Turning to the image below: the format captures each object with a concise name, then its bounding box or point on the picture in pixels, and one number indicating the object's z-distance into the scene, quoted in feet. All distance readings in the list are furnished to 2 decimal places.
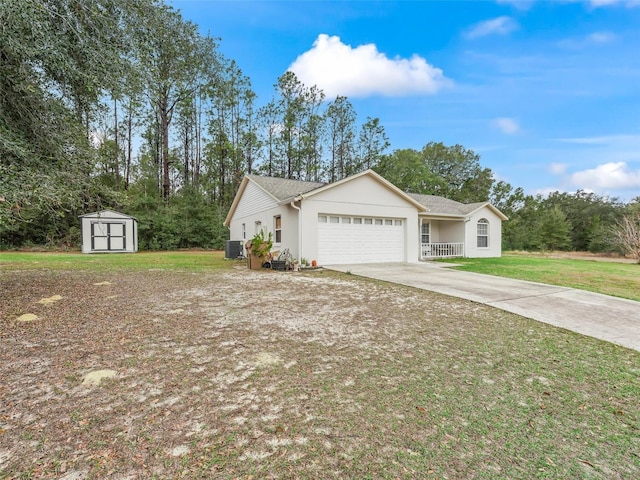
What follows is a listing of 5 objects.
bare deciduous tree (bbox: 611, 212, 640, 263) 60.80
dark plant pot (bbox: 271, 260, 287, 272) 36.55
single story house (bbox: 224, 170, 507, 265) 39.14
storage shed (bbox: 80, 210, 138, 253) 61.31
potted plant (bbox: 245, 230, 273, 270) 37.04
